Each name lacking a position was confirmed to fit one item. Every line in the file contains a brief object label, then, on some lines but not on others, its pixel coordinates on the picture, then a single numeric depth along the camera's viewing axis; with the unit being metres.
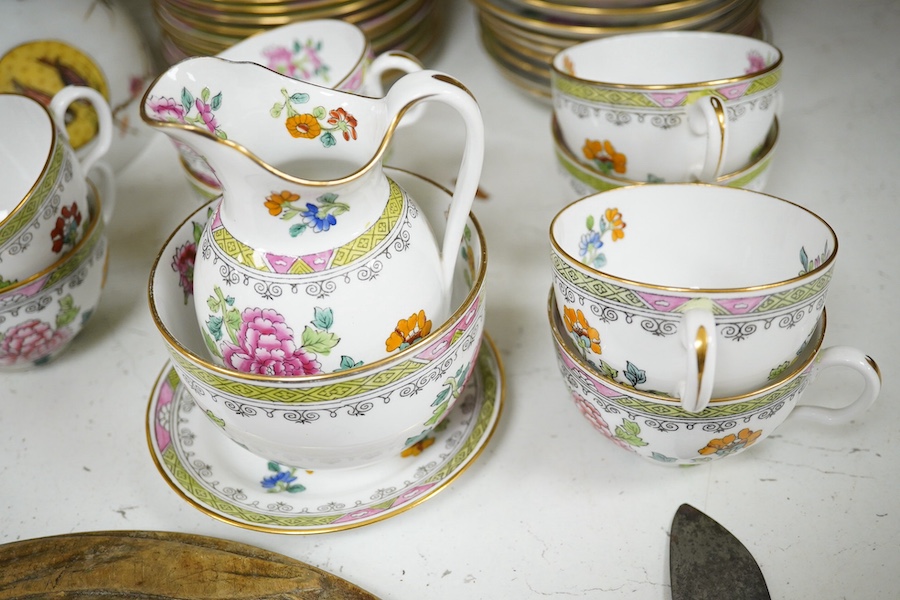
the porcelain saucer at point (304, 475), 0.54
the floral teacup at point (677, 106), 0.66
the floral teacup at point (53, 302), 0.64
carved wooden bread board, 0.50
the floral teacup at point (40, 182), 0.62
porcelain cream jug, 0.50
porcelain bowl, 0.47
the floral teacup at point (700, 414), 0.50
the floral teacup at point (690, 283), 0.46
